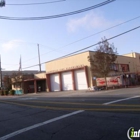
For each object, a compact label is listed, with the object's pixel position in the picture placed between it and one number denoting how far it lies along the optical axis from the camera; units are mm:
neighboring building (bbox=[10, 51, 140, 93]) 24530
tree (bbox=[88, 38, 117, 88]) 21335
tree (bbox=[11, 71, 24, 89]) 33462
